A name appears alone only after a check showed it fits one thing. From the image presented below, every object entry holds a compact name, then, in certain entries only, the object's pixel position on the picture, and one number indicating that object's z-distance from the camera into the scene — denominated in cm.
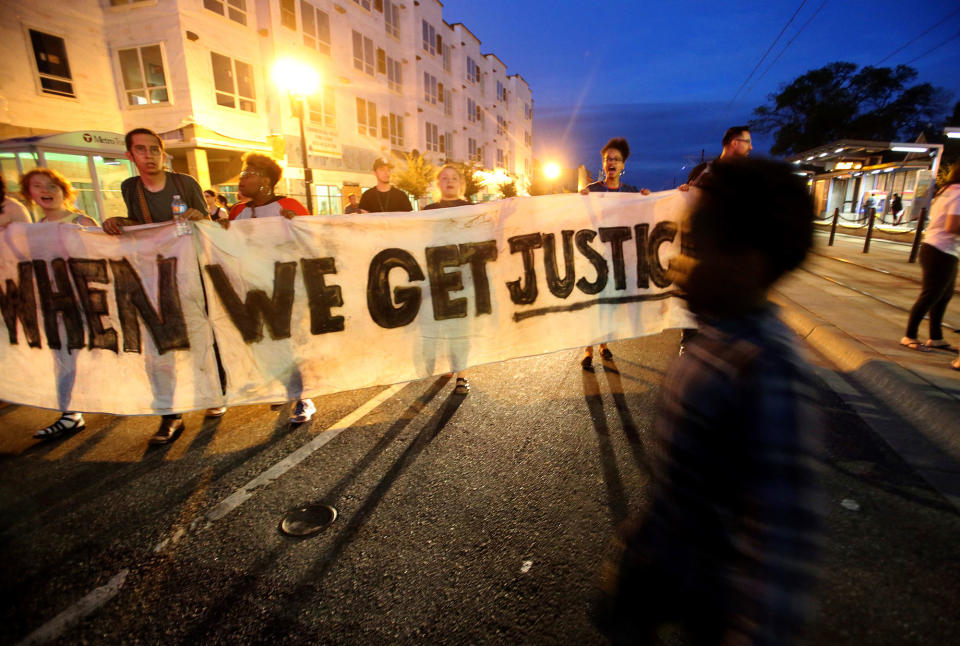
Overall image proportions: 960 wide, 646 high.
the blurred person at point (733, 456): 111
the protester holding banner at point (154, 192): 378
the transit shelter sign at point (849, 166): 2399
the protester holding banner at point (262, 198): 405
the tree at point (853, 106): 5628
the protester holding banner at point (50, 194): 412
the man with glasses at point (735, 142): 505
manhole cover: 266
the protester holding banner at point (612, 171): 491
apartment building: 1531
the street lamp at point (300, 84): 1334
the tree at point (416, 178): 2870
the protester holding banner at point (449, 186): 488
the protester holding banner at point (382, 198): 566
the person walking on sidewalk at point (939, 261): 466
